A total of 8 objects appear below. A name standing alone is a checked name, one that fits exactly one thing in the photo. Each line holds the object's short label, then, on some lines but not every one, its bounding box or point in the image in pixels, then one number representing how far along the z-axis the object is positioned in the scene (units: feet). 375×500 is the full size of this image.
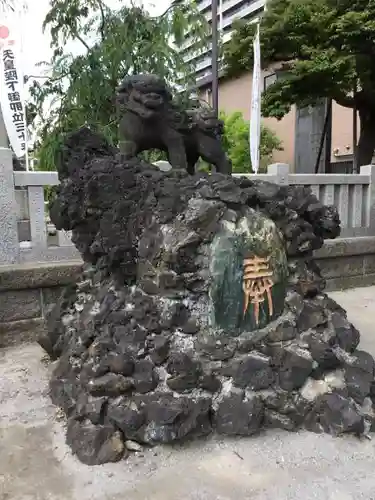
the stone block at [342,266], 17.93
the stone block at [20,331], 12.44
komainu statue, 9.40
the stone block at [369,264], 19.01
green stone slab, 7.81
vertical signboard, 19.62
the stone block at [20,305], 12.44
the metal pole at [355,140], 36.18
